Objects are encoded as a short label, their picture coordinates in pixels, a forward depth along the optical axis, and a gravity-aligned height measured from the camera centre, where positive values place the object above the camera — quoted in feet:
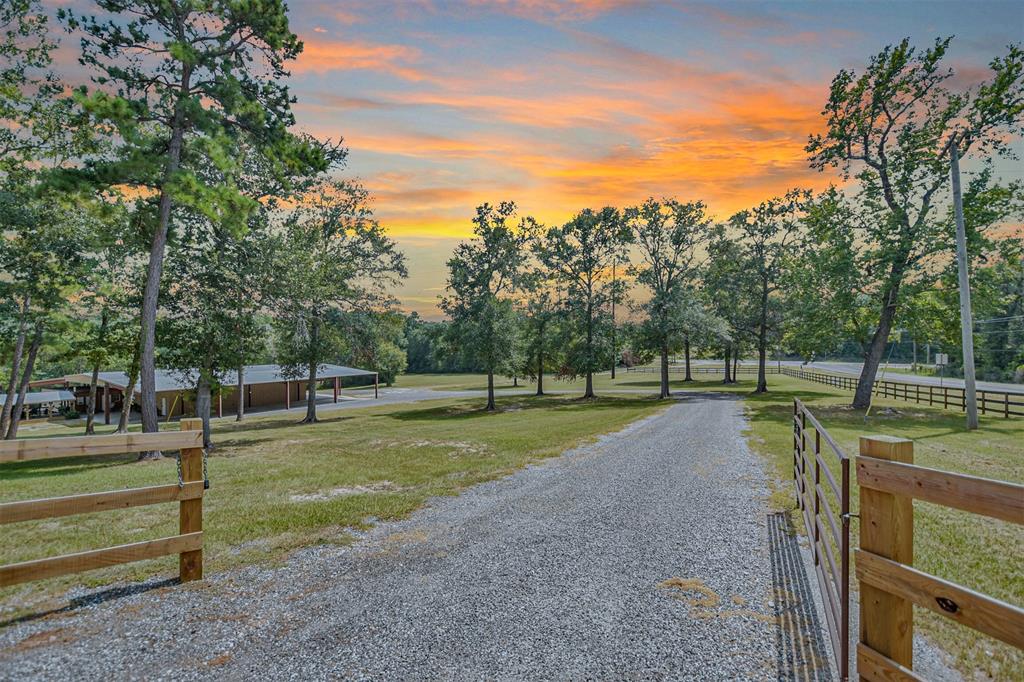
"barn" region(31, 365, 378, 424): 124.88 -11.51
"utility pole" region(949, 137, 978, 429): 56.65 +2.71
